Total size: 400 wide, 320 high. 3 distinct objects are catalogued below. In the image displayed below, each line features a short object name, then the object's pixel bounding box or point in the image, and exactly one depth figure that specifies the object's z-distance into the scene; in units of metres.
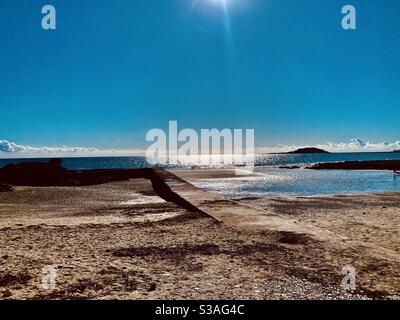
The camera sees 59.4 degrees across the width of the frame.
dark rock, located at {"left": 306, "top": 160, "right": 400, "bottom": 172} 66.55
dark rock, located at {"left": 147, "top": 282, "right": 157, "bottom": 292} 5.82
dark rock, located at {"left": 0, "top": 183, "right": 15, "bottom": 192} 24.29
